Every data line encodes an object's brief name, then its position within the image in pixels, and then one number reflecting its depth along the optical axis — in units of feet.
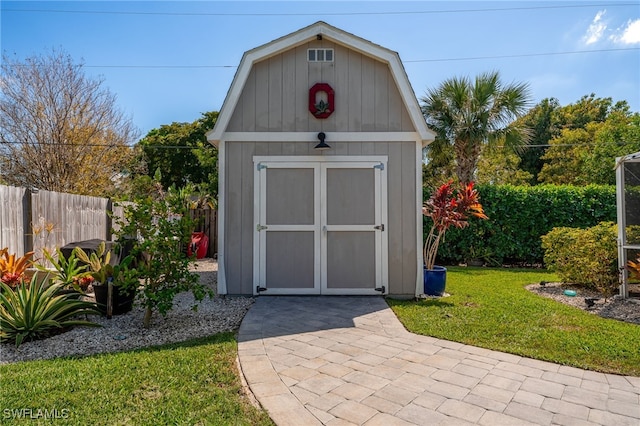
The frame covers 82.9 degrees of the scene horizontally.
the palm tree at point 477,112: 33.19
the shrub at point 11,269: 14.84
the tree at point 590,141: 49.31
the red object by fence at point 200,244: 32.84
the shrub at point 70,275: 14.79
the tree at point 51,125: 35.55
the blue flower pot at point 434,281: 18.92
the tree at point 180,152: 67.56
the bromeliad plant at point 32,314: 11.55
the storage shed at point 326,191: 18.40
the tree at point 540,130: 72.43
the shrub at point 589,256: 19.26
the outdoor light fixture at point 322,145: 18.06
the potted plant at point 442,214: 18.97
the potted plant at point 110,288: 13.82
